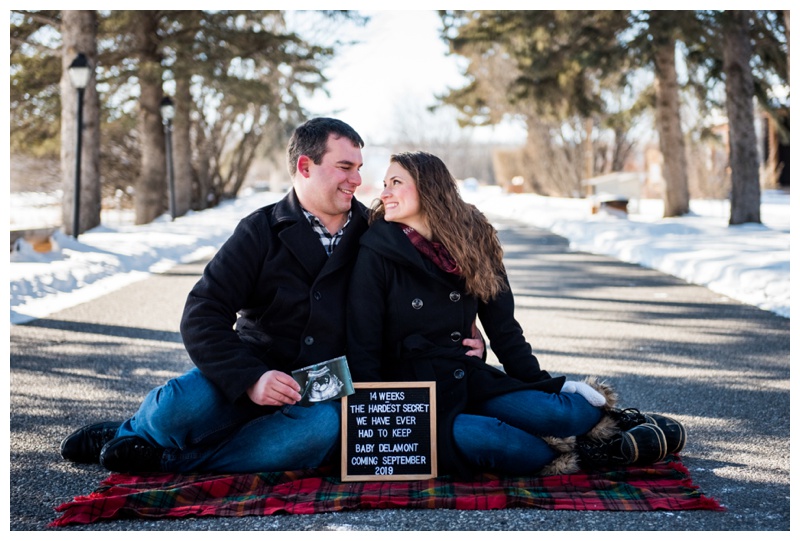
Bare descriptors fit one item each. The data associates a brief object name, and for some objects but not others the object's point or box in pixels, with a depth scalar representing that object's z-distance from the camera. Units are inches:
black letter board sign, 158.7
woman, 161.5
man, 160.6
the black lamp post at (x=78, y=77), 681.0
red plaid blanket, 142.1
